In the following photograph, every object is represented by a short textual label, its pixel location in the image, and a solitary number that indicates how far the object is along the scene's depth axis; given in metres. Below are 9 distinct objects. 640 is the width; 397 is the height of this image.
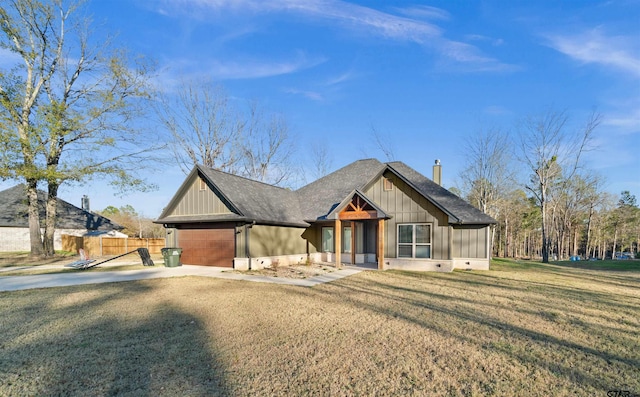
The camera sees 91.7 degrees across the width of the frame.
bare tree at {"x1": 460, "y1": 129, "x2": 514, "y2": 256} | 25.67
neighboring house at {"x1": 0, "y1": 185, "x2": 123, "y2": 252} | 26.17
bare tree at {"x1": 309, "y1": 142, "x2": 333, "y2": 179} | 33.44
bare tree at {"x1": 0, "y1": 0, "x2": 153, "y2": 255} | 17.11
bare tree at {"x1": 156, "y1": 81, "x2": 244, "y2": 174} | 26.52
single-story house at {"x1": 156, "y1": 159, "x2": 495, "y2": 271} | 14.14
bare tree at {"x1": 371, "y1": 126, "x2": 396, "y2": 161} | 26.80
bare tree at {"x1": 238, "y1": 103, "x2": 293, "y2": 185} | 30.75
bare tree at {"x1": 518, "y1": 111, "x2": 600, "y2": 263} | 22.54
